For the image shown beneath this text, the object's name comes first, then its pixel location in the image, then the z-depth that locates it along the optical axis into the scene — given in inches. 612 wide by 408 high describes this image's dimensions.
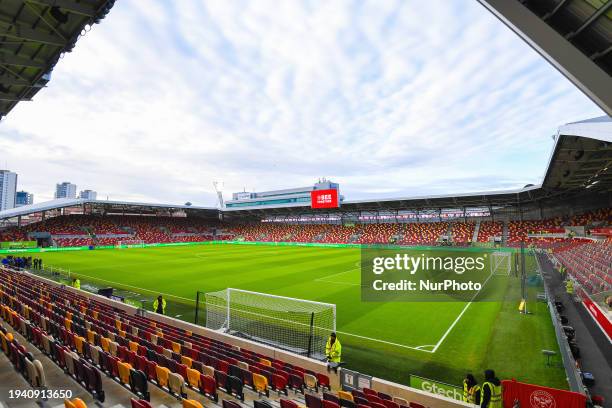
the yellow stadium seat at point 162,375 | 240.0
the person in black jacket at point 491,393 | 241.8
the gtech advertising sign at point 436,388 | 269.4
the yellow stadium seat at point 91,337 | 325.1
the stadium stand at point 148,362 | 231.8
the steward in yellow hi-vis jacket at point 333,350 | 348.2
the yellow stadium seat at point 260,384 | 257.1
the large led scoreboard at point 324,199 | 2288.4
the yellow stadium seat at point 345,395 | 233.2
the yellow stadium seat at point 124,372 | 237.5
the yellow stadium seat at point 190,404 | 168.1
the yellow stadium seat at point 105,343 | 302.9
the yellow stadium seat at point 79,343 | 293.1
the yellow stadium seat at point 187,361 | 273.0
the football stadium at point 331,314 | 251.1
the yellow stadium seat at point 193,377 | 245.4
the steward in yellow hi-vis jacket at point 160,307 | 531.8
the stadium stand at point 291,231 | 1860.2
